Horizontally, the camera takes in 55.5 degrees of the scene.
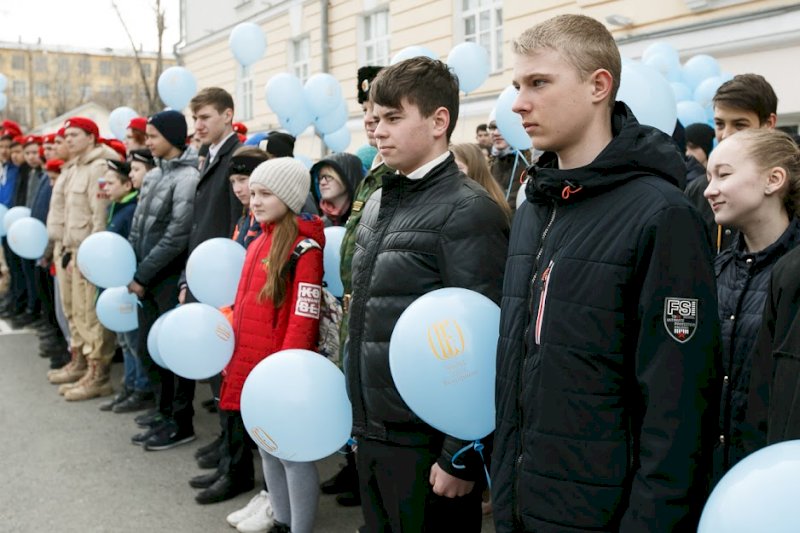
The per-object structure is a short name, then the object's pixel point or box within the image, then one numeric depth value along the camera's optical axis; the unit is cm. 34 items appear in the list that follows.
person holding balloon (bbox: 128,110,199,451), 530
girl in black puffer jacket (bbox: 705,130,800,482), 226
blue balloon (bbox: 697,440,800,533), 122
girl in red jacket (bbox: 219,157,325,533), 352
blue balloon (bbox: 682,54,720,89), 717
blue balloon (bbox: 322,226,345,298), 375
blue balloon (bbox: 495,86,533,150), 419
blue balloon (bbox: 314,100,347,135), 770
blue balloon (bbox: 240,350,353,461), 274
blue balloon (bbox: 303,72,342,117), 748
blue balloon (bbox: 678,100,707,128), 591
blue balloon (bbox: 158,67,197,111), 841
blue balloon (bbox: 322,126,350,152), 857
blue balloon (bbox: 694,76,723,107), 654
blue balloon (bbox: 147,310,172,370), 465
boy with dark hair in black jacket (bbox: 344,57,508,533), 246
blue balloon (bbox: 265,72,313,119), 714
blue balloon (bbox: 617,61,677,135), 292
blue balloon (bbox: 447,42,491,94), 720
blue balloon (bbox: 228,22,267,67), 927
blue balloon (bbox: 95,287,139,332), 557
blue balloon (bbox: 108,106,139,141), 1014
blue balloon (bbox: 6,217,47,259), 710
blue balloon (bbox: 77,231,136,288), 518
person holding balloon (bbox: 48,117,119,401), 651
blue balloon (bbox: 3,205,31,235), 838
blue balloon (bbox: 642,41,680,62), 716
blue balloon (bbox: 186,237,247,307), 399
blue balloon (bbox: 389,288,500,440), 206
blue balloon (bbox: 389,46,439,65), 497
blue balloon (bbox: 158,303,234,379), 357
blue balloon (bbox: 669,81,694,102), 657
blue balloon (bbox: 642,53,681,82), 695
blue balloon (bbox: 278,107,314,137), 735
